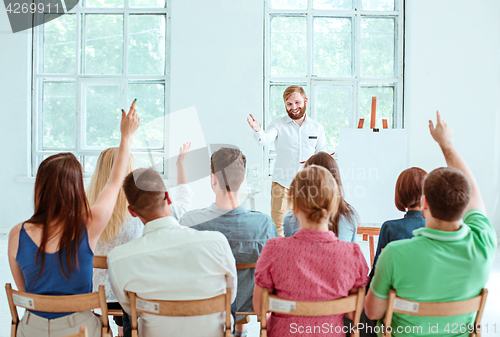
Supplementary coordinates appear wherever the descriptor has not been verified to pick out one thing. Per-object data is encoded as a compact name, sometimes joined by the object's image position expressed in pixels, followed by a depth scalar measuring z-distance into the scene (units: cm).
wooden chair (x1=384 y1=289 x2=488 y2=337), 393
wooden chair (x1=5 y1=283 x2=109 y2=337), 395
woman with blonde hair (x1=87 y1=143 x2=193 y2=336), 460
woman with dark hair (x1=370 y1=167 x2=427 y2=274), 441
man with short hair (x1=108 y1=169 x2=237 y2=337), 400
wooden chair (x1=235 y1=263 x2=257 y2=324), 444
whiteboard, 749
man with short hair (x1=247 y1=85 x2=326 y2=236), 766
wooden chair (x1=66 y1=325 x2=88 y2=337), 373
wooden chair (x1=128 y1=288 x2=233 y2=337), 396
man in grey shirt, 449
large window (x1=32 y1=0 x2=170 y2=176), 1028
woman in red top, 397
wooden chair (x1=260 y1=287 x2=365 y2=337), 393
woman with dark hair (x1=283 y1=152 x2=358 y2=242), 462
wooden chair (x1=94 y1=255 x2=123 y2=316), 442
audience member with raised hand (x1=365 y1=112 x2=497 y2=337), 392
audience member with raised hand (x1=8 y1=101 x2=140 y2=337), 403
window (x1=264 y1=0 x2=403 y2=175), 1012
